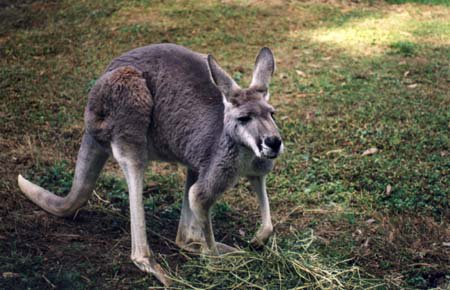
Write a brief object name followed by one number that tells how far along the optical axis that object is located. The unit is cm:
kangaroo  339
